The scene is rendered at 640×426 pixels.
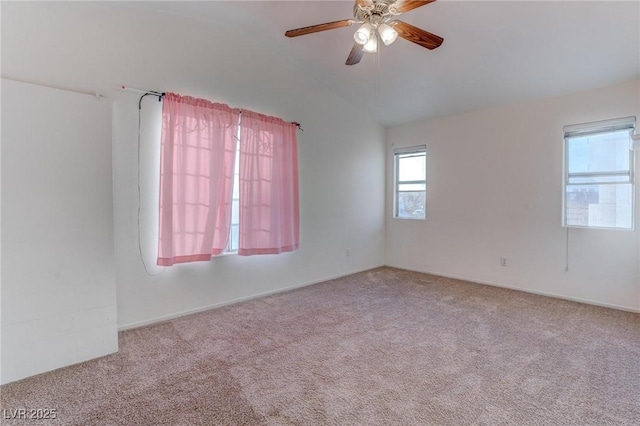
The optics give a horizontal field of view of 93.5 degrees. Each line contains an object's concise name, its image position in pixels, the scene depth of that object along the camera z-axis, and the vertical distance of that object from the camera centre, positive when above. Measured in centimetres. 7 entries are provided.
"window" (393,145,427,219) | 514 +49
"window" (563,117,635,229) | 338 +41
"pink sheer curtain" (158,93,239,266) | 296 +34
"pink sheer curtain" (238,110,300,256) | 356 +30
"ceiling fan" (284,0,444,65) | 195 +130
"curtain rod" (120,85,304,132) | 280 +113
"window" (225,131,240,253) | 352 -4
